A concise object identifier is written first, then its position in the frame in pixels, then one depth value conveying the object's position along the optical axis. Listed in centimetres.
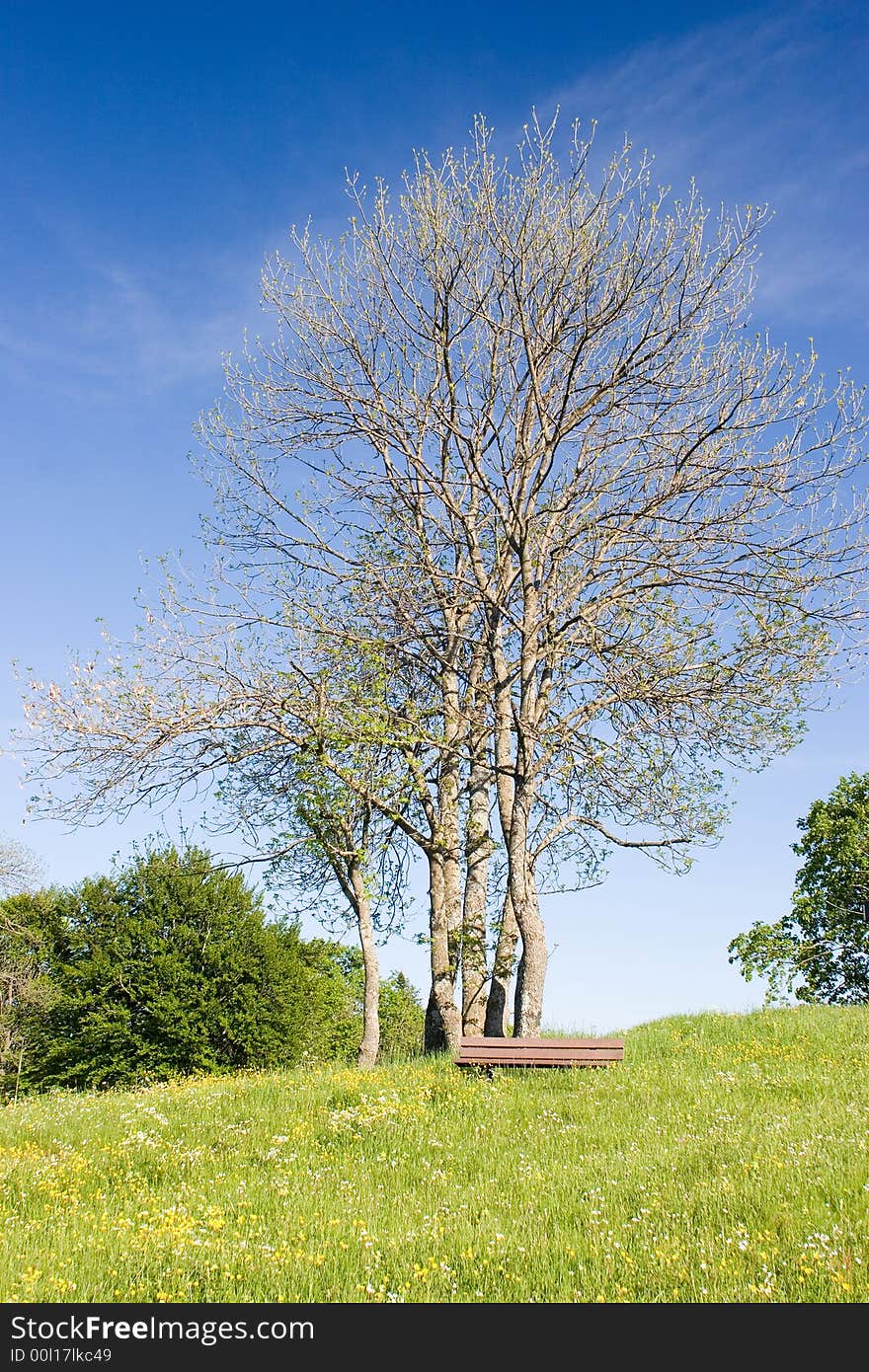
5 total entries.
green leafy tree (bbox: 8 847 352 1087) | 3005
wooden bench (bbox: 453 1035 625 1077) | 1451
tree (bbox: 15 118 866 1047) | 1742
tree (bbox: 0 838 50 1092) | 3294
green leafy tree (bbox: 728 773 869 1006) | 3014
